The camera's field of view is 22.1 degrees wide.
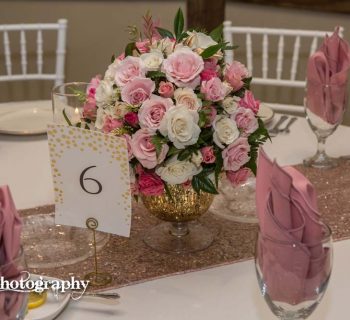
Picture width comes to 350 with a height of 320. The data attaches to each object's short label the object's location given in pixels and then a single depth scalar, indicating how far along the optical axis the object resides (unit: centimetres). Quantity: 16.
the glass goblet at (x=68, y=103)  168
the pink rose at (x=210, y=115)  142
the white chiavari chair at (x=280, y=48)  262
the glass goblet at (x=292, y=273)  113
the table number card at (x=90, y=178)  138
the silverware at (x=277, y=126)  212
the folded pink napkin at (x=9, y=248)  111
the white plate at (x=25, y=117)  208
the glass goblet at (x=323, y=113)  185
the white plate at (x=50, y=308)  132
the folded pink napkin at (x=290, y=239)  114
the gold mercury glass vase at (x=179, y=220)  150
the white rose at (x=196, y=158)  142
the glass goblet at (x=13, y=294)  111
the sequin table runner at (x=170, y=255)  147
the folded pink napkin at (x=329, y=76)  184
